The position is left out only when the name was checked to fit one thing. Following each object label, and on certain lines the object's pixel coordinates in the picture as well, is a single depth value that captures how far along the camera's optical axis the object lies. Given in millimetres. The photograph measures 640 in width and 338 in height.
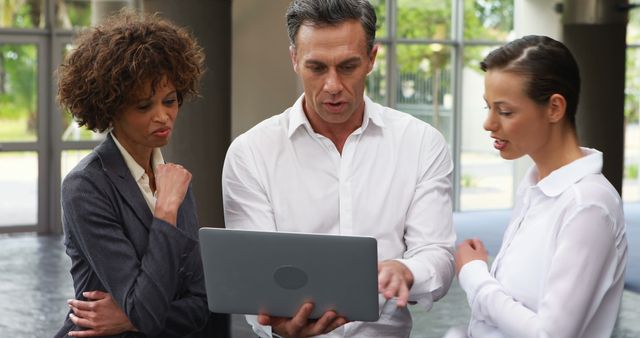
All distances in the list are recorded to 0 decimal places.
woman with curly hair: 2586
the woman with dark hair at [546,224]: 2309
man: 2957
